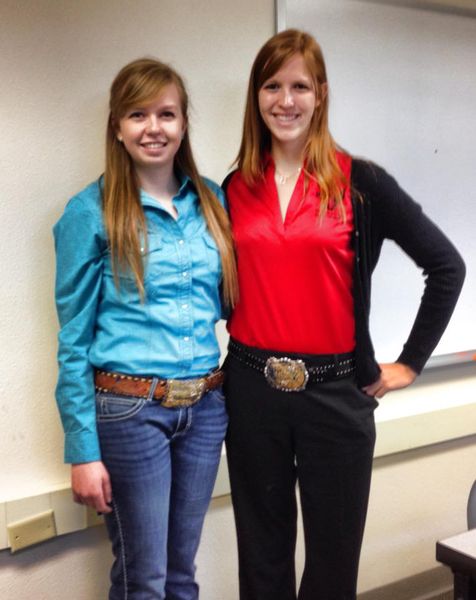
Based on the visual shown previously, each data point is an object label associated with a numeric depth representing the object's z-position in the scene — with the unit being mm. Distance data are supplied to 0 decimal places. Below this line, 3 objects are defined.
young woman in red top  1326
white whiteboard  1829
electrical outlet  1511
